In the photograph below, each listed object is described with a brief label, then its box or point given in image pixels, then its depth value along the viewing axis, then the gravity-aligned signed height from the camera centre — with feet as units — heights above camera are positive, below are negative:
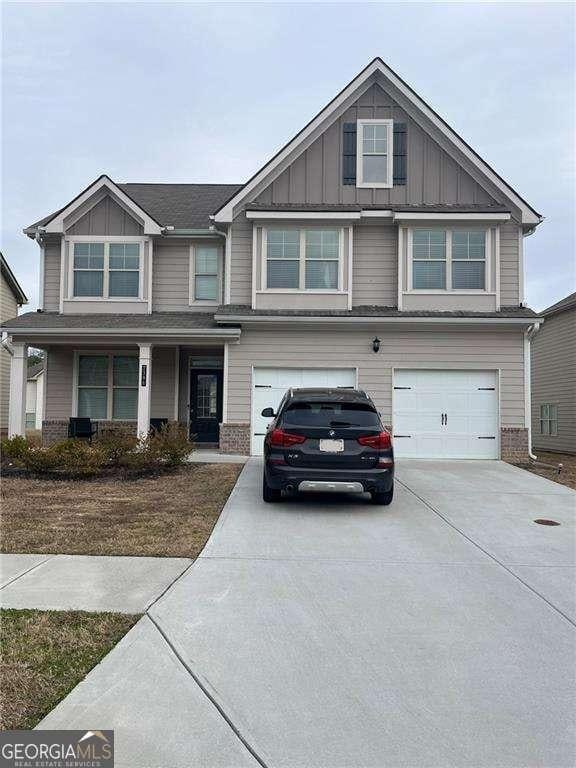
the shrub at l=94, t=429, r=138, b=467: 35.83 -2.46
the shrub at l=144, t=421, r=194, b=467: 36.32 -2.49
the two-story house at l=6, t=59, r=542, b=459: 46.83 +10.87
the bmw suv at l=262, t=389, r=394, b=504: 25.55 -1.91
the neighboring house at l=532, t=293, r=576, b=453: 66.64 +3.95
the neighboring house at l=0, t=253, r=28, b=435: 74.92 +12.87
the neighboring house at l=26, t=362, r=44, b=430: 110.32 +0.97
